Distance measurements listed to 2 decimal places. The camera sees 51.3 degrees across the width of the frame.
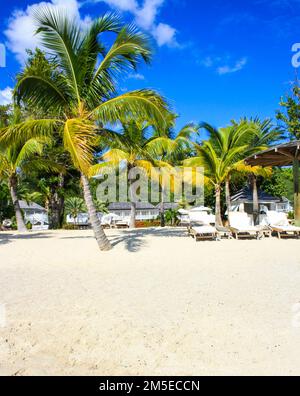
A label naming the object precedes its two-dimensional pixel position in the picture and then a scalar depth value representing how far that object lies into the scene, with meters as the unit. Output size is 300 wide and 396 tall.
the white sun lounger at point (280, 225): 12.66
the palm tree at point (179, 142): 22.33
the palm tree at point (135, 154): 18.62
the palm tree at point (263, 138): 22.52
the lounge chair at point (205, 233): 12.01
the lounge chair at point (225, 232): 13.07
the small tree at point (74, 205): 40.22
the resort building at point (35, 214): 45.12
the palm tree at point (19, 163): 15.41
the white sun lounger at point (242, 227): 12.48
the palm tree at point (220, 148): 16.55
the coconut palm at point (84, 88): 8.90
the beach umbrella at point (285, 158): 13.56
